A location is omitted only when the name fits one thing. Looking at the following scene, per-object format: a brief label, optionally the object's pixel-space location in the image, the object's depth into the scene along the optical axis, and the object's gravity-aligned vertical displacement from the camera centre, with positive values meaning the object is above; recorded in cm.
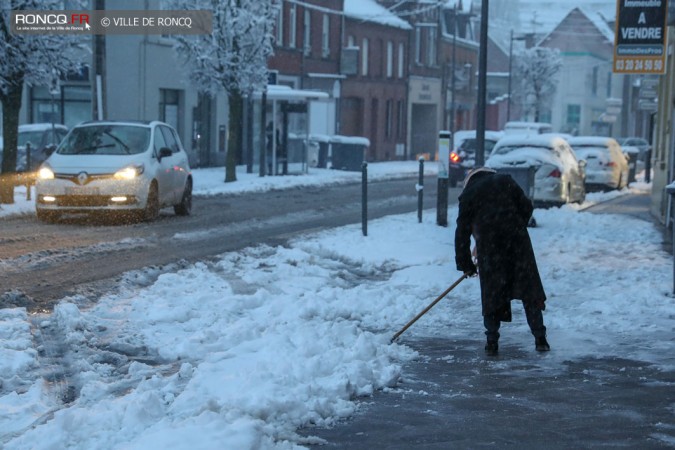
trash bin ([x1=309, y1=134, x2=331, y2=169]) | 4103 -162
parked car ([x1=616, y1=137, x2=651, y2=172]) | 6336 -198
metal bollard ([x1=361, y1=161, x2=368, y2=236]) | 1656 -143
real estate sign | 1819 +113
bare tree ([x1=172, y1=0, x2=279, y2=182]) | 3075 +146
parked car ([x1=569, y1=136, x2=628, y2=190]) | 3192 -149
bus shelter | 3488 -94
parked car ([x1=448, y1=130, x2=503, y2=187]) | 3092 -136
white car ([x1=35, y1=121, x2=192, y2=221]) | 1741 -113
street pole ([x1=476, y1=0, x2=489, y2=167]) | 1812 +44
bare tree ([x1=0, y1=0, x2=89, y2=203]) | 2084 +64
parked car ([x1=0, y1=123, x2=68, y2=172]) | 2886 -105
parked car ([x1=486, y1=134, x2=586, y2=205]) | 2155 -100
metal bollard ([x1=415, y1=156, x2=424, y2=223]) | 1830 -139
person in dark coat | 851 -106
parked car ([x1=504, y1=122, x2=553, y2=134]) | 4891 -91
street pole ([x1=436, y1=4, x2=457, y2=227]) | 1781 -114
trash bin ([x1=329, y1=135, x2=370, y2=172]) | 4116 -176
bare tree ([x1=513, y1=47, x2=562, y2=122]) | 8094 +248
